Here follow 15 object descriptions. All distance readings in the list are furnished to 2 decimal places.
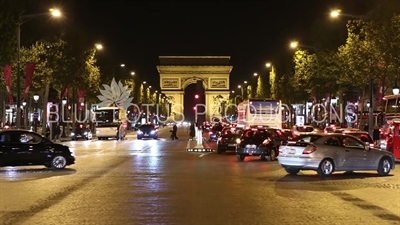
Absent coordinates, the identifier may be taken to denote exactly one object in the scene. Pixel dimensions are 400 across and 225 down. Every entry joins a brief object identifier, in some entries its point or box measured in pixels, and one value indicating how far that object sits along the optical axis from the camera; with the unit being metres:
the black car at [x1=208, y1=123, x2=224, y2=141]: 53.77
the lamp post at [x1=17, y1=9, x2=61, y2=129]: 35.94
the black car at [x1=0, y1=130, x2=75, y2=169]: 22.16
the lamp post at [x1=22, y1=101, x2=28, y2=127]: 60.89
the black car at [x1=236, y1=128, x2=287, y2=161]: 28.41
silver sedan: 20.39
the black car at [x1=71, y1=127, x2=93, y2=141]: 58.84
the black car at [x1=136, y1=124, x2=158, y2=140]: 61.50
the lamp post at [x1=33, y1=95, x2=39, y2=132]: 55.88
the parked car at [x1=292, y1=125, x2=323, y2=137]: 47.66
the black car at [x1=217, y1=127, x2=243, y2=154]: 34.59
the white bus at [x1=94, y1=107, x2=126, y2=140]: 60.62
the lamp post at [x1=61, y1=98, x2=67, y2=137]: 64.61
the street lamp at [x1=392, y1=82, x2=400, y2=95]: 38.85
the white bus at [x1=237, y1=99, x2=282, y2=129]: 46.06
